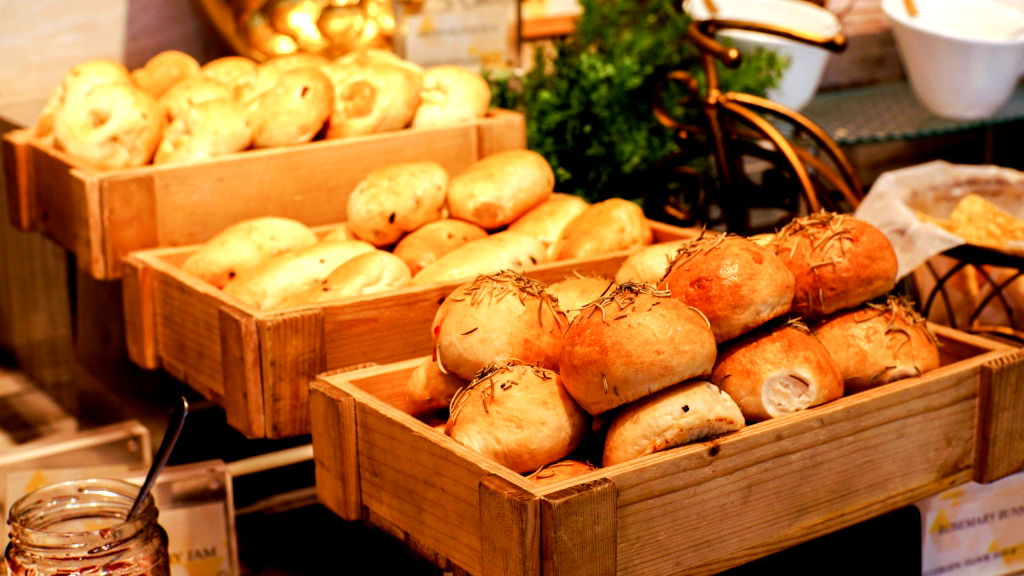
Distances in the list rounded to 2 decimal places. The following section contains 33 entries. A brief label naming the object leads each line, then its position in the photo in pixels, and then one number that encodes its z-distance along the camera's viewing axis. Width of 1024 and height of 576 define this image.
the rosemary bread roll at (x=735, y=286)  1.20
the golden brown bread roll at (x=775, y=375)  1.21
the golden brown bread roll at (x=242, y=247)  1.75
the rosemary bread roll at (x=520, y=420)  1.16
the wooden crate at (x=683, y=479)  1.07
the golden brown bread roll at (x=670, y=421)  1.13
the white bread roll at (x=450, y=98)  2.15
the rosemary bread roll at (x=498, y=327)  1.25
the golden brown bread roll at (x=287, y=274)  1.66
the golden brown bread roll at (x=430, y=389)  1.31
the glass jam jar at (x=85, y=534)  1.28
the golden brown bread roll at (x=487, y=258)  1.65
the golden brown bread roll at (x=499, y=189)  1.84
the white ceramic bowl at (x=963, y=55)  2.90
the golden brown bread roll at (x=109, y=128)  1.89
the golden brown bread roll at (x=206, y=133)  1.91
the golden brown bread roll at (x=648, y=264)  1.50
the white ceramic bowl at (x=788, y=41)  2.88
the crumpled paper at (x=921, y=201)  1.84
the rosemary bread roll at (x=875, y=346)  1.31
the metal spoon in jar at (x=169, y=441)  1.34
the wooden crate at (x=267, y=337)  1.51
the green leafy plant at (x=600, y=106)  2.43
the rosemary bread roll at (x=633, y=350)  1.11
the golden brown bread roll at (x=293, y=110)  1.97
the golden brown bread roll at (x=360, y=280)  1.60
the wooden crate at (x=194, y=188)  1.84
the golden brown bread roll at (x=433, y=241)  1.76
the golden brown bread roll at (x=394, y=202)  1.81
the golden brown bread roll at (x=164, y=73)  2.20
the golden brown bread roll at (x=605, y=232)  1.76
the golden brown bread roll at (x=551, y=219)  1.83
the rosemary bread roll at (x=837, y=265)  1.32
